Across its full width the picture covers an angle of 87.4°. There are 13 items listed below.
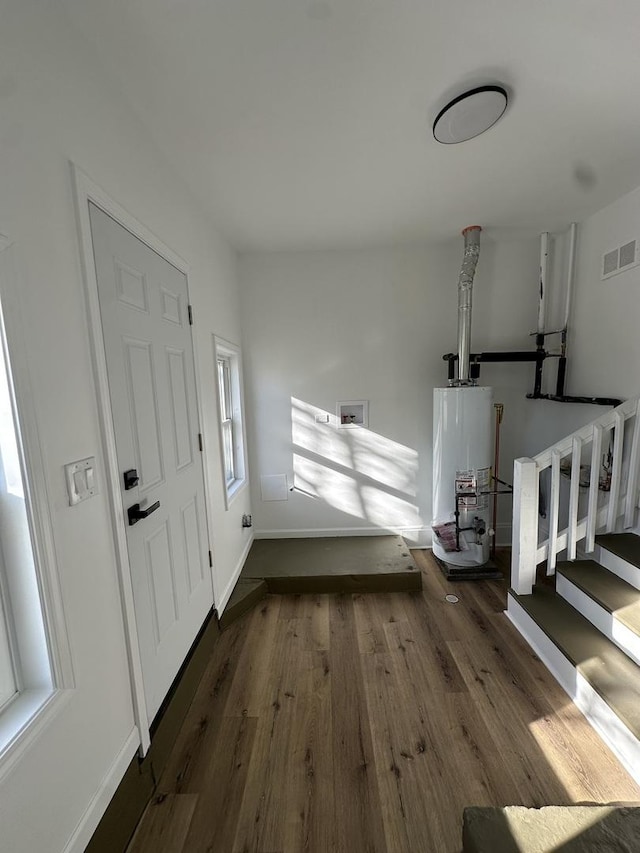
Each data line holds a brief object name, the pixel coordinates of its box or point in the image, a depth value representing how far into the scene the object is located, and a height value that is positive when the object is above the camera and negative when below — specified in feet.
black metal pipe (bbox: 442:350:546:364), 8.82 +0.60
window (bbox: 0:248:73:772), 2.64 -1.54
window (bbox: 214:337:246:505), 9.11 -0.85
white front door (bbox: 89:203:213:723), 4.03 -0.68
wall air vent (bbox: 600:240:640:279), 6.83 +2.47
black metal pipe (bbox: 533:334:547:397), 8.93 +0.45
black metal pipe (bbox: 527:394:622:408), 7.27 -0.53
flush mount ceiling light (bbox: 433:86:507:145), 4.27 +3.58
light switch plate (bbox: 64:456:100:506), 3.19 -0.86
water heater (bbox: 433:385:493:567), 8.39 -2.30
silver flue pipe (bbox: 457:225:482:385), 8.22 +2.19
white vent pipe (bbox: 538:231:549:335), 8.79 +2.74
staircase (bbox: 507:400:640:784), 5.28 -3.77
